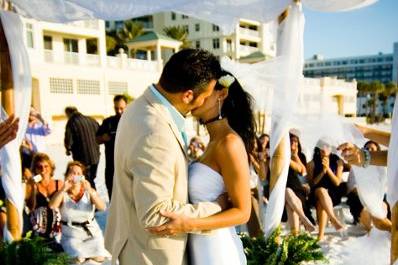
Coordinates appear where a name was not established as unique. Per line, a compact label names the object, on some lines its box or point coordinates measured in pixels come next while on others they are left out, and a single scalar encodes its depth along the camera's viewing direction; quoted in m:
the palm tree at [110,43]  44.41
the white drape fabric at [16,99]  3.93
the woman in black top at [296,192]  5.45
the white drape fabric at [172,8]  3.60
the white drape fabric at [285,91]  3.94
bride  1.99
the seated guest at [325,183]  5.51
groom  1.78
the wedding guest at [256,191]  5.09
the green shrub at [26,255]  3.86
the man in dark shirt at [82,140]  6.71
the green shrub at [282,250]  3.94
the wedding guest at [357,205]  5.42
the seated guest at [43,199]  4.73
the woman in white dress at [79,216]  4.87
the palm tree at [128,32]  48.41
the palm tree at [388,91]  78.07
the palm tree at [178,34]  51.30
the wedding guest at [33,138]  6.37
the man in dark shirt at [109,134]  6.14
